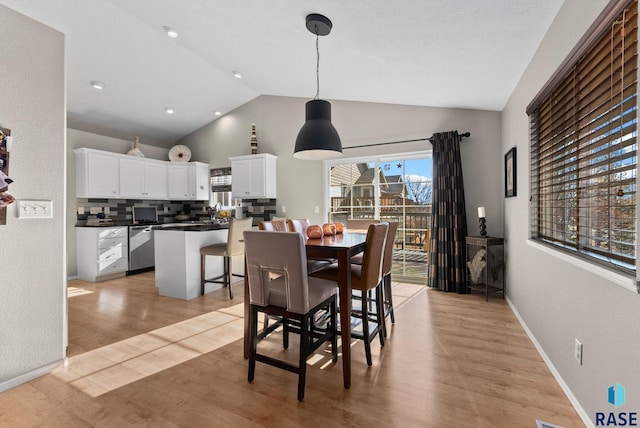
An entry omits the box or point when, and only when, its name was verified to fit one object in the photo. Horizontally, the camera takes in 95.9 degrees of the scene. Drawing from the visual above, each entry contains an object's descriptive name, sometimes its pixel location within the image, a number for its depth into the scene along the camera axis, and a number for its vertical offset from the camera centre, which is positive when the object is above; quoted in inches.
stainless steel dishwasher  196.9 -23.8
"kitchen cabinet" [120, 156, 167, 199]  200.2 +26.5
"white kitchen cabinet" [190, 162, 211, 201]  230.8 +26.9
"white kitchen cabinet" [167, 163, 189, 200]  229.0 +26.3
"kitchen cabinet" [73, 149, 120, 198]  179.8 +26.3
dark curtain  150.5 -4.0
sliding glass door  171.5 +9.2
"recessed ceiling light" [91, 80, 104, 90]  162.1 +74.2
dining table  71.9 -17.0
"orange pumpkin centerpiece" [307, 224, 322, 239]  99.6 -7.0
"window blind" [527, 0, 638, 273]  47.3 +13.7
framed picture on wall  118.5 +15.8
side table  138.3 -27.5
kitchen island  142.8 -22.6
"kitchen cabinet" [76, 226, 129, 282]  179.0 -24.0
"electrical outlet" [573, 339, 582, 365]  62.2 -30.8
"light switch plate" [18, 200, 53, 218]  74.7 +1.7
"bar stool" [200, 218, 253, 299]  143.3 -17.8
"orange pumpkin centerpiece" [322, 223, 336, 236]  104.6 -6.1
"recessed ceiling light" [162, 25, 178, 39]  131.2 +84.2
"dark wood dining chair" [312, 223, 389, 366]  79.7 -18.5
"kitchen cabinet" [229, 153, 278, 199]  202.4 +26.6
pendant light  98.3 +30.2
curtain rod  151.6 +41.4
